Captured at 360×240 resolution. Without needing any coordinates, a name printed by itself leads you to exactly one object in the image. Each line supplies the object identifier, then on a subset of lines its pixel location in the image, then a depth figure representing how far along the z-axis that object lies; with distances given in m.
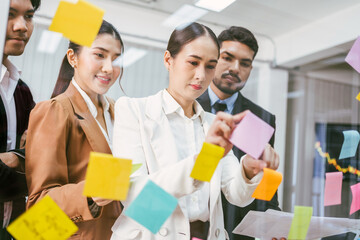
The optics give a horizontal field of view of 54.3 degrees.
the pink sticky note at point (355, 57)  1.38
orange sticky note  1.10
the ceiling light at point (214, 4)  1.17
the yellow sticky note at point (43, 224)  0.91
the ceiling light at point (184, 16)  1.13
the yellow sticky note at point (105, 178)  0.91
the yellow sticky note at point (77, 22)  0.95
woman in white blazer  0.98
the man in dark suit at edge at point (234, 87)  1.14
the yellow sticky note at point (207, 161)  0.96
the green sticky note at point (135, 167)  0.96
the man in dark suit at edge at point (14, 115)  0.96
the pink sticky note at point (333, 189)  1.34
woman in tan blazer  0.94
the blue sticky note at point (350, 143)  1.43
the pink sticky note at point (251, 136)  1.02
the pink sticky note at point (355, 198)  1.41
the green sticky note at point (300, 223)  1.20
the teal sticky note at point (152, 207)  0.95
